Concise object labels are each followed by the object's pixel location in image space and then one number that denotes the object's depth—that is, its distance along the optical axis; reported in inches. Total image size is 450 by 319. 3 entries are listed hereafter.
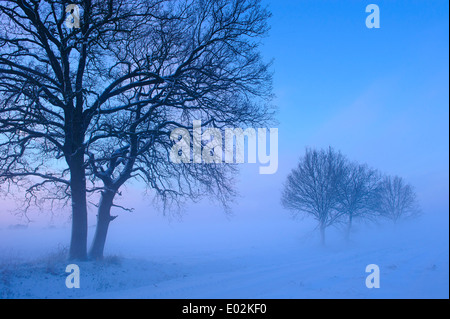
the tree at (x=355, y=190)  994.1
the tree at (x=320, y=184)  947.3
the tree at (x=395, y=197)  1460.4
